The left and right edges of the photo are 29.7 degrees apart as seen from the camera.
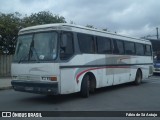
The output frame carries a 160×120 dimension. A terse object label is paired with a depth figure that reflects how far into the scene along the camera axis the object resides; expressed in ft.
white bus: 37.26
